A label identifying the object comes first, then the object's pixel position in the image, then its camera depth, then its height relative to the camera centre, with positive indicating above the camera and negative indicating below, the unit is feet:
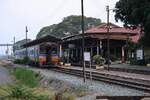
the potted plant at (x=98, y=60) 102.50 -1.23
